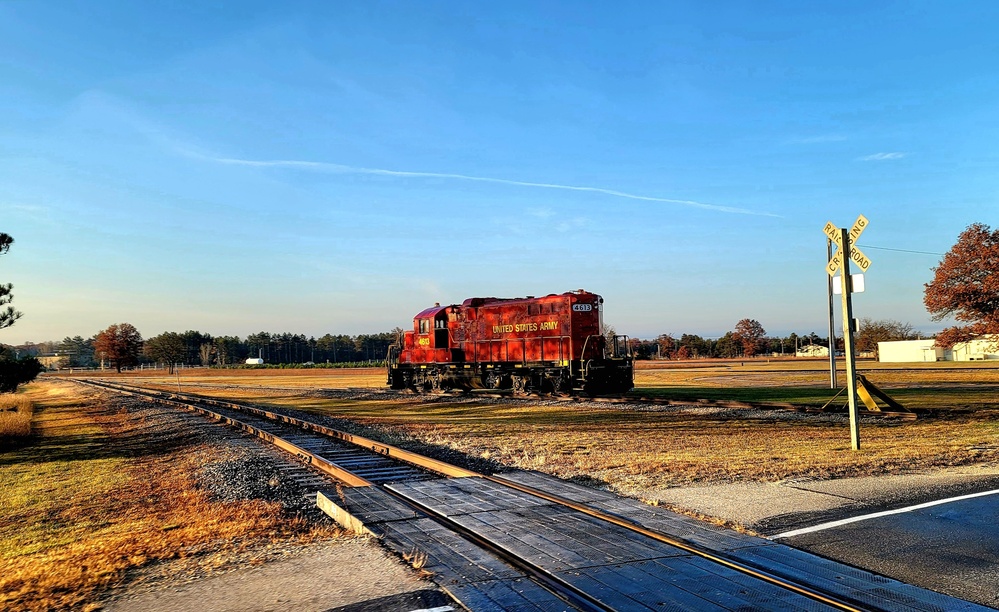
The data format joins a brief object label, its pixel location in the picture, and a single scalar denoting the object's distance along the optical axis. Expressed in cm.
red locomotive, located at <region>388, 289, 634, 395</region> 2631
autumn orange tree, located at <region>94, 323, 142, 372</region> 11600
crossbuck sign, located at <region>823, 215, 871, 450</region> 1284
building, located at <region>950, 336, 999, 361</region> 7906
